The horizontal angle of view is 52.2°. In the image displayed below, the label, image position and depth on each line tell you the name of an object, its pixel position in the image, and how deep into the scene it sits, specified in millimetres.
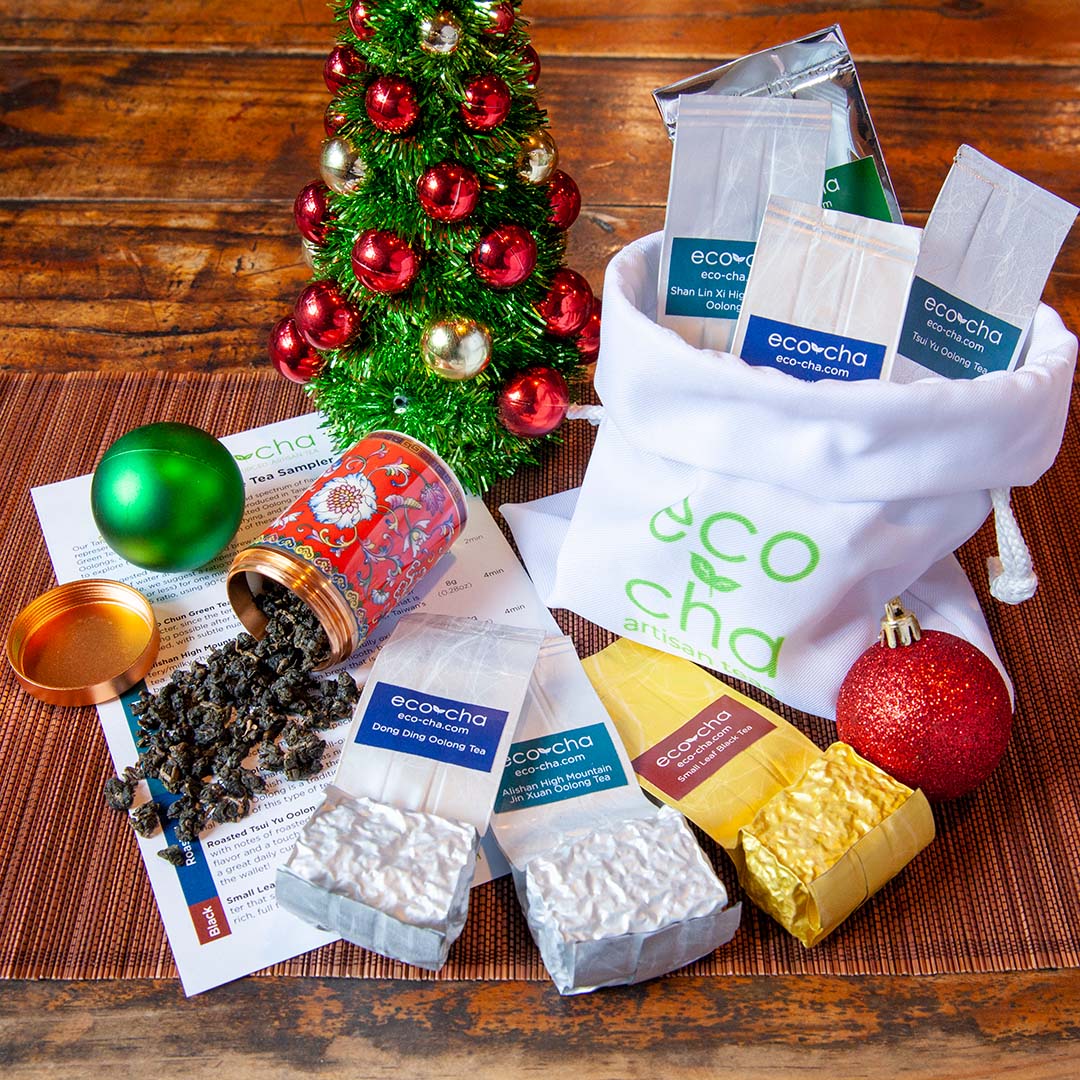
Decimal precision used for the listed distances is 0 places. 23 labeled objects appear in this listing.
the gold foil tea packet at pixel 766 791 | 657
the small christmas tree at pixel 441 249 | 792
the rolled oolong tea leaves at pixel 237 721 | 750
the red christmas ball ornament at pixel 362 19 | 787
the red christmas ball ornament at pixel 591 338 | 941
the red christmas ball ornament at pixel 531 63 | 831
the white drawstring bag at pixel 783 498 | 671
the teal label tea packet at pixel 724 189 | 712
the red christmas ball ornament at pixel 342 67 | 844
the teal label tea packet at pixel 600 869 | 636
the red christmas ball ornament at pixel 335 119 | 855
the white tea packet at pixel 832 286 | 692
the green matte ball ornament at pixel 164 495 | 822
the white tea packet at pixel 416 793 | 646
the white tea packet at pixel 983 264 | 692
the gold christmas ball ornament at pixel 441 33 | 763
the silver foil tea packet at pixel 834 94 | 764
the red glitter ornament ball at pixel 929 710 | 687
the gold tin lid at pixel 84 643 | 806
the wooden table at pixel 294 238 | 648
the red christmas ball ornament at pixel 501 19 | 782
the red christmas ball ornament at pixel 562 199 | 904
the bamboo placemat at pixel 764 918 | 682
